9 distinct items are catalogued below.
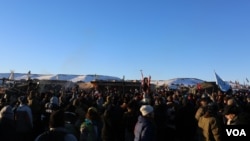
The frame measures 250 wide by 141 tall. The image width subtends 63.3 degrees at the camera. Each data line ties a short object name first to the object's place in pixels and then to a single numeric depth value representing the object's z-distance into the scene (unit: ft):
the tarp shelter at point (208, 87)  60.75
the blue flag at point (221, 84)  45.01
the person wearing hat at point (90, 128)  14.65
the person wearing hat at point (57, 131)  8.78
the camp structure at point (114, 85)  71.57
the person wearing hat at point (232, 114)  12.21
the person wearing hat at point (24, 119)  17.82
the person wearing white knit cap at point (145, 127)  13.80
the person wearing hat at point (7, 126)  10.96
